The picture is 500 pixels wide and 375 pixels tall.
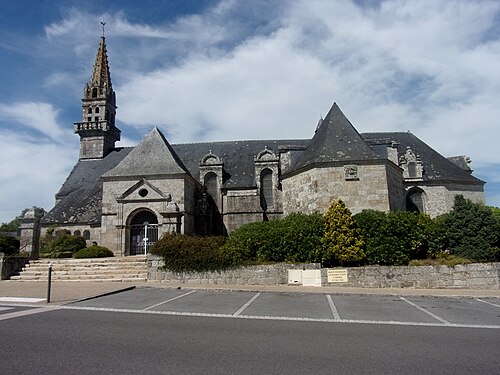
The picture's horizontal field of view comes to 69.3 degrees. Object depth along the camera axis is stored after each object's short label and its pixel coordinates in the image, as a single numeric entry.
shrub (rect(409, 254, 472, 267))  13.00
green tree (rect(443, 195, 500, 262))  13.80
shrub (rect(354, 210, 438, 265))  13.66
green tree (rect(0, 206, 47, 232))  50.19
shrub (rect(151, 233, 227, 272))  13.76
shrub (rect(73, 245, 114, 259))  18.06
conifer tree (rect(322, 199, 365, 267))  13.45
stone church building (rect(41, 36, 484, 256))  18.05
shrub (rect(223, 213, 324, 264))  13.92
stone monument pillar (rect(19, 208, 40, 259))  16.59
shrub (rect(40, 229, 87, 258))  20.98
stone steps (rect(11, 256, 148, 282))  14.51
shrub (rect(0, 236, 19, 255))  16.74
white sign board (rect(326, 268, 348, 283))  13.01
